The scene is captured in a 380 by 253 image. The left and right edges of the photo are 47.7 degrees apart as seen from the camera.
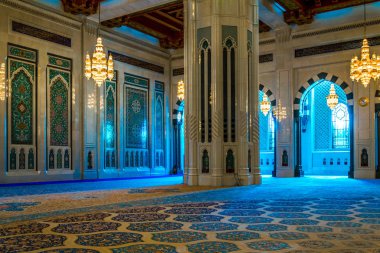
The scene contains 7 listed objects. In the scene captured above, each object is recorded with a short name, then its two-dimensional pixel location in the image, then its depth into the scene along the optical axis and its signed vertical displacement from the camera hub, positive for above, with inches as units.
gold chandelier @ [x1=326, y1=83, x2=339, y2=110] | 468.1 +46.4
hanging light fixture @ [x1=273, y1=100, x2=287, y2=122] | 432.5 +29.8
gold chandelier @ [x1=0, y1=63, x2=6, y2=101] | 323.9 +47.4
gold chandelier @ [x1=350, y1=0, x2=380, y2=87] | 343.3 +59.6
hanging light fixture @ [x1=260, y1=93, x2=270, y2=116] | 456.6 +39.3
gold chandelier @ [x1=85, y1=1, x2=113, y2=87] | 312.2 +55.8
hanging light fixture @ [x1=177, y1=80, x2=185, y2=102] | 439.2 +54.0
